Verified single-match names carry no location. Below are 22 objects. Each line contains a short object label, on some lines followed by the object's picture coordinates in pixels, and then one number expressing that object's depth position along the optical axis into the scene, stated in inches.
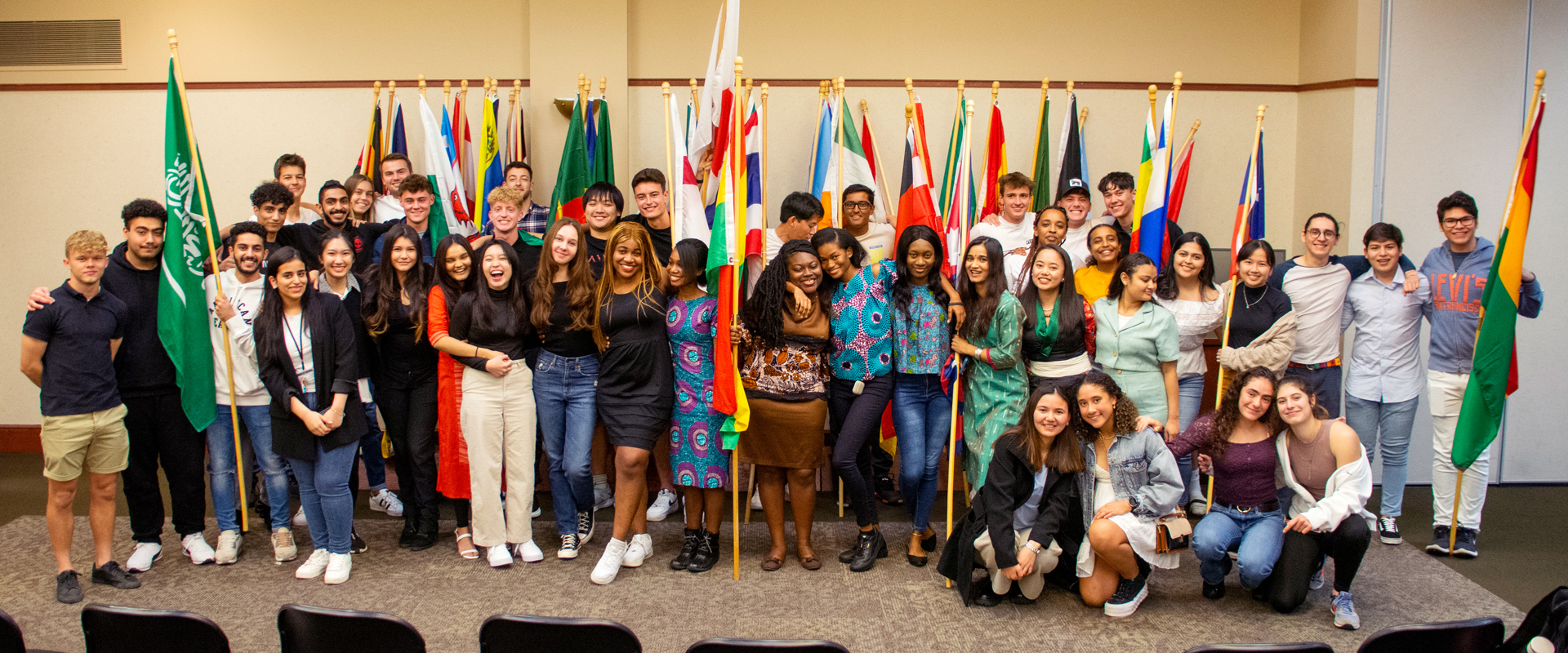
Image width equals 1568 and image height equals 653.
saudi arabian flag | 146.6
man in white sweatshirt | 148.9
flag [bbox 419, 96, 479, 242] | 213.2
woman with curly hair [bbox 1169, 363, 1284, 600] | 135.6
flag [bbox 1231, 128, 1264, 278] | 180.7
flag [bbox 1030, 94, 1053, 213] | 229.0
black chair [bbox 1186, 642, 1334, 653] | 79.0
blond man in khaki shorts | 135.9
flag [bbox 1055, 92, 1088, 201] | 229.8
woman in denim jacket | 132.6
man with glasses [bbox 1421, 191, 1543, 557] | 163.3
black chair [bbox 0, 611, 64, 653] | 83.5
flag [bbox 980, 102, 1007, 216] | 211.0
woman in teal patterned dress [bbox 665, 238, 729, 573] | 148.1
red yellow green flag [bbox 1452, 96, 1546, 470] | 152.6
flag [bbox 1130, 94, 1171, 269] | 178.1
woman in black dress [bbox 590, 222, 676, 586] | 146.3
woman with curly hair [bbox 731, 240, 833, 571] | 145.9
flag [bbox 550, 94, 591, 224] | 212.7
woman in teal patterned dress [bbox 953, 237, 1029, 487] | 146.6
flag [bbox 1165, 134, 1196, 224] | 206.5
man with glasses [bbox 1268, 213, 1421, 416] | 169.5
